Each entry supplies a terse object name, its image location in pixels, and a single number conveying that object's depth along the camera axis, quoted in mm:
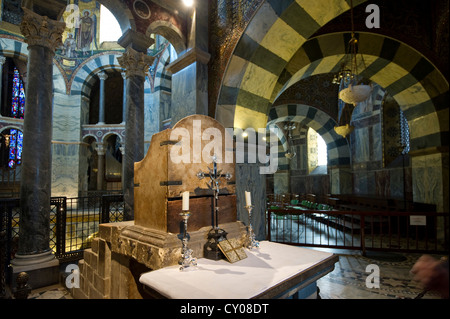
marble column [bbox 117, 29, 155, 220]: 4898
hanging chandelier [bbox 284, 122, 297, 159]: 14138
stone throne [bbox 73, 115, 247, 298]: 2268
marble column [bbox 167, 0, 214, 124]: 4539
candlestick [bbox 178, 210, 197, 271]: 2042
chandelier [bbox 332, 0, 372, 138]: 5344
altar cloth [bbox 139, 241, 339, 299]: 1641
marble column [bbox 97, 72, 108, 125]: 14899
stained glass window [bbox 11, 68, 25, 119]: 15688
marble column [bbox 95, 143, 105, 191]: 14875
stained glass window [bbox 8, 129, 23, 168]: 15258
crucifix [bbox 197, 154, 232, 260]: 2342
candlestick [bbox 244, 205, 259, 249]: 2695
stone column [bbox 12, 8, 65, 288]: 4012
